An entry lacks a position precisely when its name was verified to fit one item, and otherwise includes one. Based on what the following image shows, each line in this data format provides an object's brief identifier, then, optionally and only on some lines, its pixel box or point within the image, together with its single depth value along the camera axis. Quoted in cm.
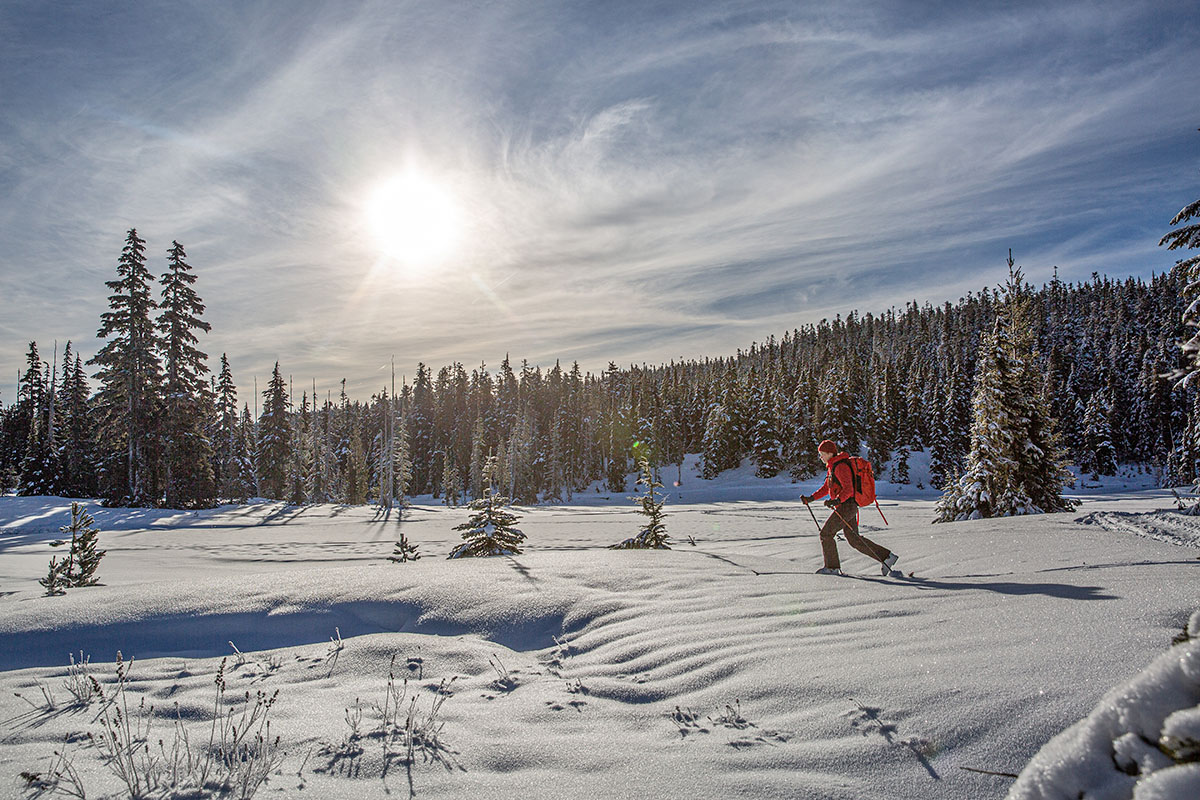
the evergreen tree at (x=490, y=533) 1095
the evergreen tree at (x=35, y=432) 3816
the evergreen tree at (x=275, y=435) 4778
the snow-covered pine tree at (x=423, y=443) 8244
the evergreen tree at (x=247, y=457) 5953
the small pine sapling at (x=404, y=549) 976
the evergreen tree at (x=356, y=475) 5878
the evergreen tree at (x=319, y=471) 5422
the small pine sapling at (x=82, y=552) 759
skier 760
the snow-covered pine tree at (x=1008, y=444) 1470
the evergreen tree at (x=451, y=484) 6210
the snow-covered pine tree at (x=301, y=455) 4206
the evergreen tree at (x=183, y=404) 2952
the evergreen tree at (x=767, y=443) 6356
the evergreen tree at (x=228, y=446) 5262
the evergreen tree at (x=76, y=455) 3694
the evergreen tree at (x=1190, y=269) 1073
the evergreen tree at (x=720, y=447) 6975
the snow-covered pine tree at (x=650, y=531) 1184
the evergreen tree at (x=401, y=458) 4955
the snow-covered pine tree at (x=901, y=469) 5588
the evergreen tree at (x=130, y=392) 2811
